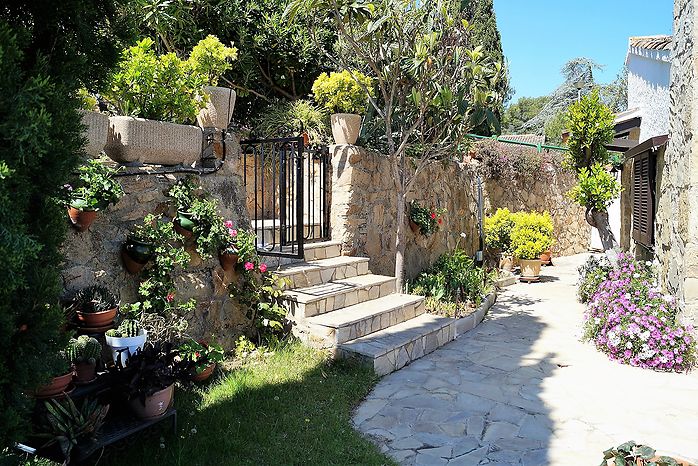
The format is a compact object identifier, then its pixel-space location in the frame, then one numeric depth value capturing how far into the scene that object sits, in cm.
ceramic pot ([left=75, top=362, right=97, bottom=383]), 289
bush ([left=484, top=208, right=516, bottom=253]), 1064
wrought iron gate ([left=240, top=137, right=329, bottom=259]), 527
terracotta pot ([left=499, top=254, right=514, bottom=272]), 1065
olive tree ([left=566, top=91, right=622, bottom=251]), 744
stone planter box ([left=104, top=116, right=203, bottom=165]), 380
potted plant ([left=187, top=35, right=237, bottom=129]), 439
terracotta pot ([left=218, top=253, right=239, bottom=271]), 447
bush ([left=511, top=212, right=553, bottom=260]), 1015
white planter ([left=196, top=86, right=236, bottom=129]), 453
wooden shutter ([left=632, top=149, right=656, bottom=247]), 680
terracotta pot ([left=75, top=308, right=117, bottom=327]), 320
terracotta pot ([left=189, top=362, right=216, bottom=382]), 380
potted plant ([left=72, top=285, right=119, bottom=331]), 320
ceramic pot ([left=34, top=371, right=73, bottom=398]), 257
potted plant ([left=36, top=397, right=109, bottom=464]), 246
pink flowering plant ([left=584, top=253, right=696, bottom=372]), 490
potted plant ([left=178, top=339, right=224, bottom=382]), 366
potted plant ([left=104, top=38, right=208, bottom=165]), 383
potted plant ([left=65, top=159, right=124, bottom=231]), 328
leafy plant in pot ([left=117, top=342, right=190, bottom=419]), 287
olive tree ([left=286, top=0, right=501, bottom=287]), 568
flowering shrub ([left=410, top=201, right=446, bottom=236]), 761
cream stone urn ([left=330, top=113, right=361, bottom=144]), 664
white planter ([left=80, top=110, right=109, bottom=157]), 339
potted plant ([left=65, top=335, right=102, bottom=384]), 288
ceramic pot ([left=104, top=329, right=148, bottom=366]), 330
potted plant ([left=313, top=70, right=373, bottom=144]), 664
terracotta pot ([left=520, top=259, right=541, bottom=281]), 1004
